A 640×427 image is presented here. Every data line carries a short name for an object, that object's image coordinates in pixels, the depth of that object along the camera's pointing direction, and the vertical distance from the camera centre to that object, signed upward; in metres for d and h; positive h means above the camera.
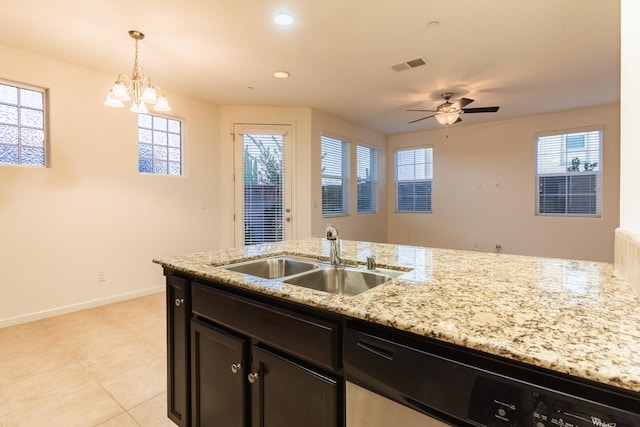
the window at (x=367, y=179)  6.37 +0.60
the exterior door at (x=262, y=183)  4.88 +0.39
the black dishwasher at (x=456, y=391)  0.57 -0.39
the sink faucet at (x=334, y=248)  1.62 -0.21
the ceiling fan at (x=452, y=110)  4.08 +1.28
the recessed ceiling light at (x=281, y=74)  3.62 +1.56
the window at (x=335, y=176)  5.41 +0.57
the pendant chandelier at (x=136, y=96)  2.38 +0.90
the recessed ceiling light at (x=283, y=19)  2.51 +1.54
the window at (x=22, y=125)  3.07 +0.84
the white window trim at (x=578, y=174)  4.96 +0.55
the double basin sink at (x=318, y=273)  1.46 -0.33
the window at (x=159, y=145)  4.02 +0.85
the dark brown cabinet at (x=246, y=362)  0.97 -0.58
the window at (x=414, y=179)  6.71 +0.63
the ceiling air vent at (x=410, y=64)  3.31 +1.56
